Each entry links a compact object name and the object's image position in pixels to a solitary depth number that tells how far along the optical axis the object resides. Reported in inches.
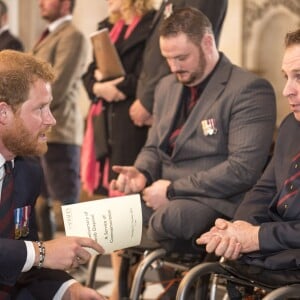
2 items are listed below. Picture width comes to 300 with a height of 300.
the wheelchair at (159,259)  167.4
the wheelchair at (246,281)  131.2
